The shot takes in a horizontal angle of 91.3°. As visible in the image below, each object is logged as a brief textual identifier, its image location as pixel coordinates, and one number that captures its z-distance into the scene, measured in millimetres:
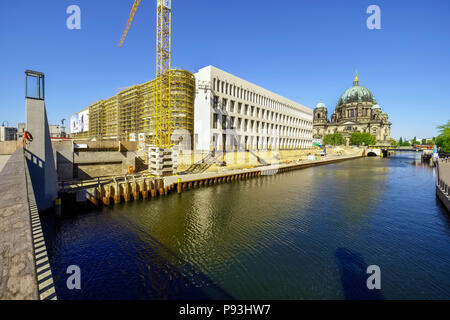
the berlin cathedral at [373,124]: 190788
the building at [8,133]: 75575
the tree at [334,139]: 180075
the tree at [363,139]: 175375
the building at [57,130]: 104262
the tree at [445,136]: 75938
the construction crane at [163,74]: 50156
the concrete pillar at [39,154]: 22781
